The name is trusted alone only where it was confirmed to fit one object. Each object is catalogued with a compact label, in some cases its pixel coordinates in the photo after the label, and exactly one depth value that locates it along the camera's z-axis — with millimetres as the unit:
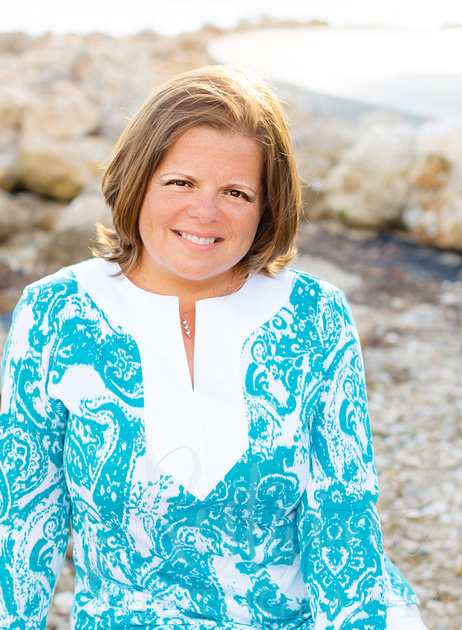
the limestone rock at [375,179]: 8078
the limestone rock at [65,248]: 5320
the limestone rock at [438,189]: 7406
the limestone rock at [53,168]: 9414
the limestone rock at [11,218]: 7832
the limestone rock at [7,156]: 9500
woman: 1636
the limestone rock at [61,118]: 10969
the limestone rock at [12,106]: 11719
